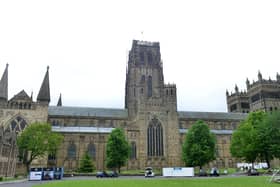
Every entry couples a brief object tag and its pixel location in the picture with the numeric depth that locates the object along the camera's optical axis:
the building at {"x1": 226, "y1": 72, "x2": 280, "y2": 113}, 103.71
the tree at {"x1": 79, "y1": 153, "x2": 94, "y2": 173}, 63.23
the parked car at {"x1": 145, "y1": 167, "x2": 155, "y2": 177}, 50.06
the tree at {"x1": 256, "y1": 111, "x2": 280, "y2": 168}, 51.69
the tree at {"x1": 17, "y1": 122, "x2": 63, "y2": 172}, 60.75
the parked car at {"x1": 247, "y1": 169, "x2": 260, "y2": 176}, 49.32
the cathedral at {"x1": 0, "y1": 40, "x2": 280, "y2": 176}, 72.00
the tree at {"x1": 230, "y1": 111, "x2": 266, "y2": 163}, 55.16
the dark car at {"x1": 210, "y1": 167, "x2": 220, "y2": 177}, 51.06
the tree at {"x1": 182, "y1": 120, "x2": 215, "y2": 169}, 59.89
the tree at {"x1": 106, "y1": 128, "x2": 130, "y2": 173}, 63.00
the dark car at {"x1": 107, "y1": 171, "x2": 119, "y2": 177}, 52.05
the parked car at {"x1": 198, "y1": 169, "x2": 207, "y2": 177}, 53.07
